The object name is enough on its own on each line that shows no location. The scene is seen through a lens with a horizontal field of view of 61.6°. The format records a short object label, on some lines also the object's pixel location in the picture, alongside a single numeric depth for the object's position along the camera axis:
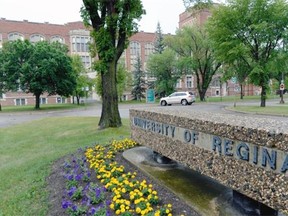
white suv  28.61
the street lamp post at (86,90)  36.98
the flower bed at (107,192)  3.32
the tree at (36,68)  27.36
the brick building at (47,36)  46.59
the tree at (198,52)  33.75
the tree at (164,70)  38.00
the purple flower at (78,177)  4.61
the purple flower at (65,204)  3.52
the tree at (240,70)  22.20
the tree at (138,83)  44.78
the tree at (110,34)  9.88
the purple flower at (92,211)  3.29
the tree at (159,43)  45.56
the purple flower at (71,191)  3.94
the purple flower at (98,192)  3.77
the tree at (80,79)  36.33
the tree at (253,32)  19.73
